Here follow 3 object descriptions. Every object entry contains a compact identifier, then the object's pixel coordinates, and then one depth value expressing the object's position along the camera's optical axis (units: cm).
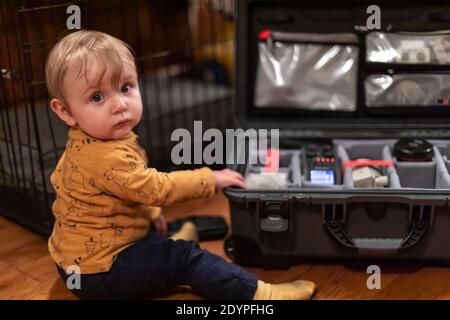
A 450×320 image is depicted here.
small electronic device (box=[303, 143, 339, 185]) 127
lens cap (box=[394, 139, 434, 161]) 128
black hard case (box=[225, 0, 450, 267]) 116
